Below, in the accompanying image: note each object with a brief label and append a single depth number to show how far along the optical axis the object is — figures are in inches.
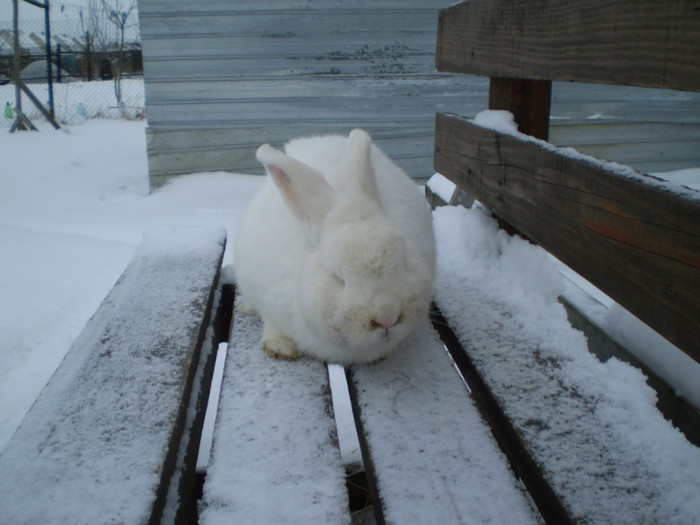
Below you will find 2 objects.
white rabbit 49.9
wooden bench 40.0
